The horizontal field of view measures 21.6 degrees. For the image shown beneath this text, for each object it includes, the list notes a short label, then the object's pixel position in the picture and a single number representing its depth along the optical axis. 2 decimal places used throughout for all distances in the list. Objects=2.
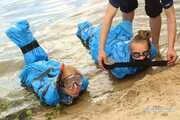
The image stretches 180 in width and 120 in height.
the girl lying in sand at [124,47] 5.21
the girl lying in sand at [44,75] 5.02
